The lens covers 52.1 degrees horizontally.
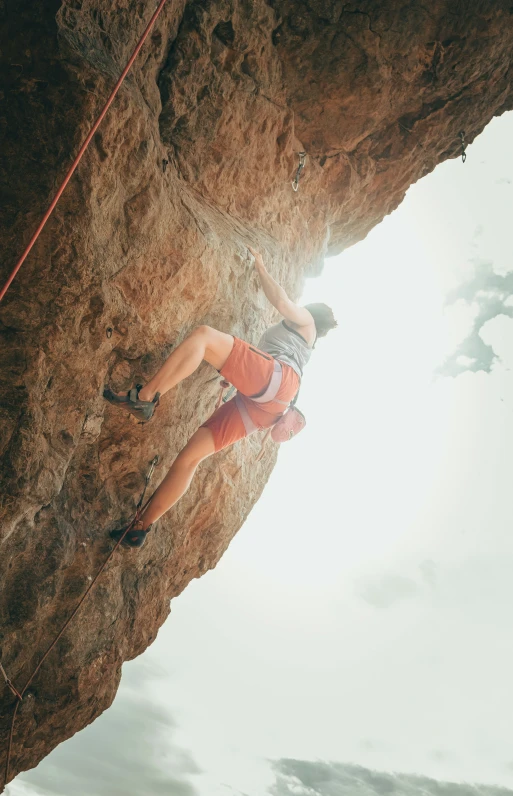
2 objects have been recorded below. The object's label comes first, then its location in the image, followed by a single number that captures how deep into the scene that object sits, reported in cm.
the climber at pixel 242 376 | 330
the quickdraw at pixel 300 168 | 500
